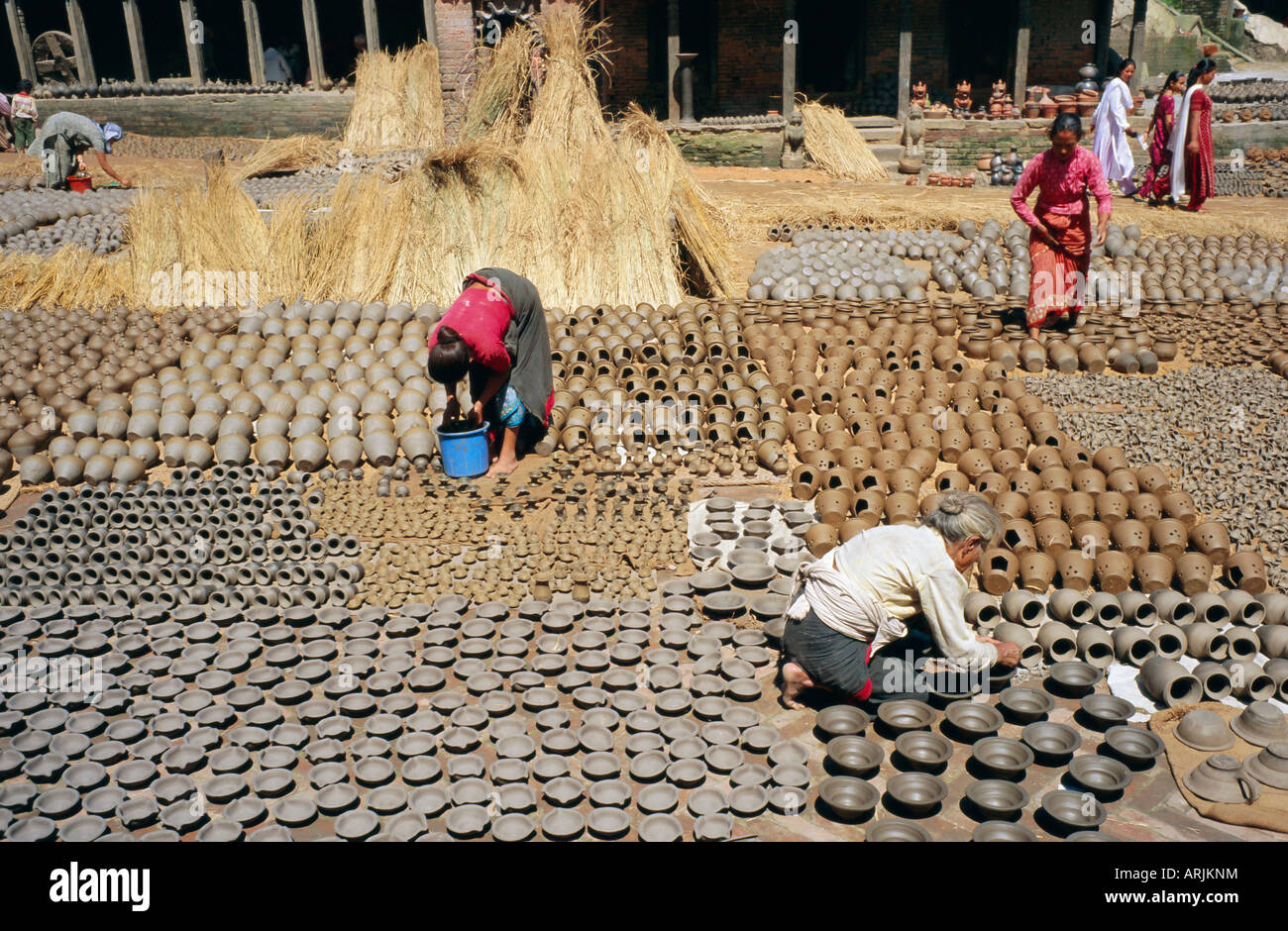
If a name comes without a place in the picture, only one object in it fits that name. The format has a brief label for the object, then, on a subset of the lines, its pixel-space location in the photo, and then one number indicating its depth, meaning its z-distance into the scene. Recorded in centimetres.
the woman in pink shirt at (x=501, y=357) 608
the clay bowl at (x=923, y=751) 388
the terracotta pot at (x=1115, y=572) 522
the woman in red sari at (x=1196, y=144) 1345
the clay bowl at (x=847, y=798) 367
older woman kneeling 395
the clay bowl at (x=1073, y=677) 438
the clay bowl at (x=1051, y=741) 395
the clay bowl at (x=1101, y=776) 376
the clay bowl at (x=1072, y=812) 356
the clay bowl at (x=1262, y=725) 405
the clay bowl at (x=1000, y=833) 350
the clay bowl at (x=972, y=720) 411
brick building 1992
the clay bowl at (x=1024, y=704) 417
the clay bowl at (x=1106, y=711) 417
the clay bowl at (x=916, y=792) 366
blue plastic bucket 658
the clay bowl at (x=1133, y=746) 393
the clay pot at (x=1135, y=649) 465
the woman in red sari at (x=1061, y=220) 812
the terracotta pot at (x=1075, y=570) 523
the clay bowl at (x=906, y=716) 414
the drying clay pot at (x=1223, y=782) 369
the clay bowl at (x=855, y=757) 388
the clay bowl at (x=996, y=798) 361
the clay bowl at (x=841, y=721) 416
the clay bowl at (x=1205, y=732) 399
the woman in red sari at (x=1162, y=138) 1412
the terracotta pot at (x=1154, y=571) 518
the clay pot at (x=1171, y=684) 433
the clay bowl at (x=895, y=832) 356
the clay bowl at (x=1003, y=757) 382
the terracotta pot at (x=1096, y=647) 467
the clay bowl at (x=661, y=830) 365
